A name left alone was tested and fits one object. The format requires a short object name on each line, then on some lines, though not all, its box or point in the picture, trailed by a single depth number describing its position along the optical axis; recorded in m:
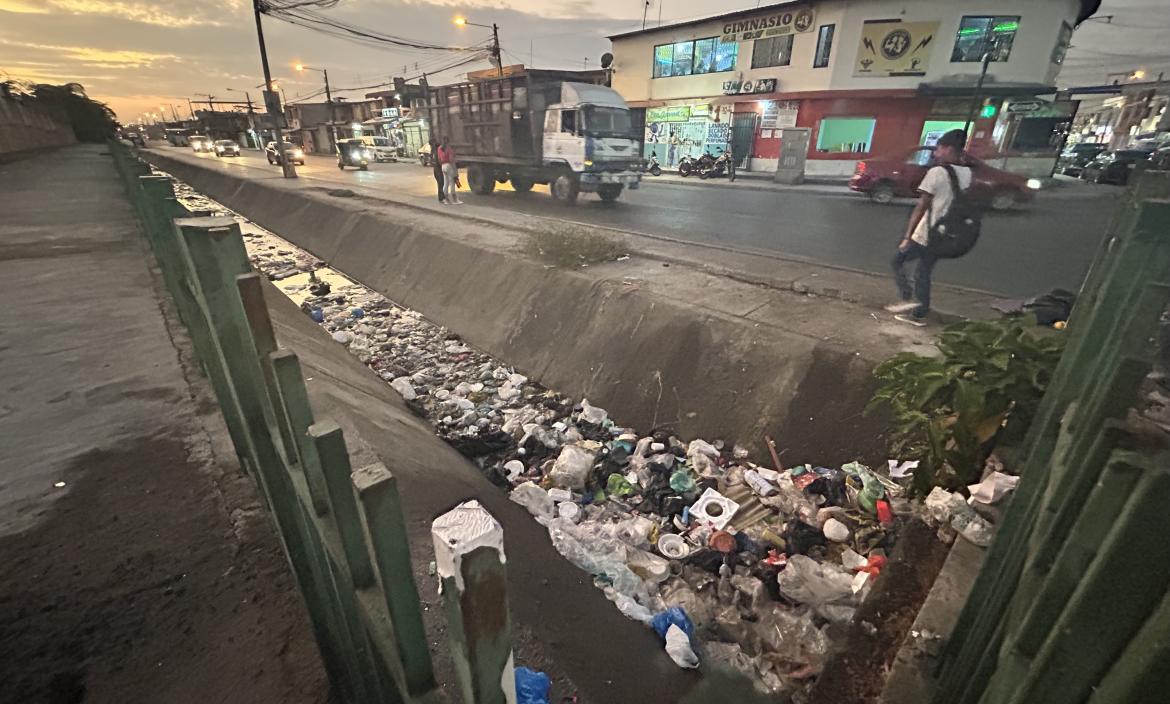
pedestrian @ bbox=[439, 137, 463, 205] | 12.94
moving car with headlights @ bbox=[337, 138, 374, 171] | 26.59
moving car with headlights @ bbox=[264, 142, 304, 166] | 28.80
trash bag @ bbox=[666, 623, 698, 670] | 2.27
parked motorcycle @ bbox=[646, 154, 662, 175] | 23.78
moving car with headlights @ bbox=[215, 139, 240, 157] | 38.00
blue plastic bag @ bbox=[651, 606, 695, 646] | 2.45
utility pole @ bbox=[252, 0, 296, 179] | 19.56
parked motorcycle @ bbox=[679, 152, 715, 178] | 21.81
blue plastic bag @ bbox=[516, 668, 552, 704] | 1.55
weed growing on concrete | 6.73
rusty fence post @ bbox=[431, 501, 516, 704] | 0.55
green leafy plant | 2.49
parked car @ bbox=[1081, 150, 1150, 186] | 18.33
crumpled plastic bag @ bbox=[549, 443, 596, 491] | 3.79
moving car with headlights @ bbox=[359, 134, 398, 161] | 35.81
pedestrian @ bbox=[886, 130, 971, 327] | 4.46
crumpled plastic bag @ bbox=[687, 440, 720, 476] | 3.83
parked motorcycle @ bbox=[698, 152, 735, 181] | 21.50
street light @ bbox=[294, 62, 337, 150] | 44.72
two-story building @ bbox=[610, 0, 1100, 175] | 18.77
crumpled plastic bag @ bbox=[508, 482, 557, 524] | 3.48
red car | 12.28
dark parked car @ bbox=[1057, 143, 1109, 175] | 23.28
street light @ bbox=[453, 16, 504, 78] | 27.48
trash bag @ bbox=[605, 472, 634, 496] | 3.76
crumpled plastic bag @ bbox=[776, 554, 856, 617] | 2.65
